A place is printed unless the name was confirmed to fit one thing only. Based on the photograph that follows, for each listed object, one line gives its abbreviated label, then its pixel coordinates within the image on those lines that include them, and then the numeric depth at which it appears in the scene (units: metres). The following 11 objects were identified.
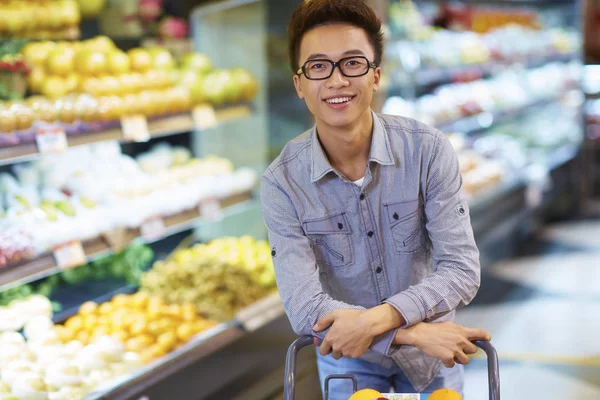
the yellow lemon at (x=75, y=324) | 3.07
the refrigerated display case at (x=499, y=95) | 5.60
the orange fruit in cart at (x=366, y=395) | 1.55
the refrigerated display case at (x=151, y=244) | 2.81
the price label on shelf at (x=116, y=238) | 3.12
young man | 1.74
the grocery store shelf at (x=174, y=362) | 2.71
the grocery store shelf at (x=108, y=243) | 2.68
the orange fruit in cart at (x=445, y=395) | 1.56
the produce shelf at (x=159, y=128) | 2.72
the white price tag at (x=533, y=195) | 6.70
